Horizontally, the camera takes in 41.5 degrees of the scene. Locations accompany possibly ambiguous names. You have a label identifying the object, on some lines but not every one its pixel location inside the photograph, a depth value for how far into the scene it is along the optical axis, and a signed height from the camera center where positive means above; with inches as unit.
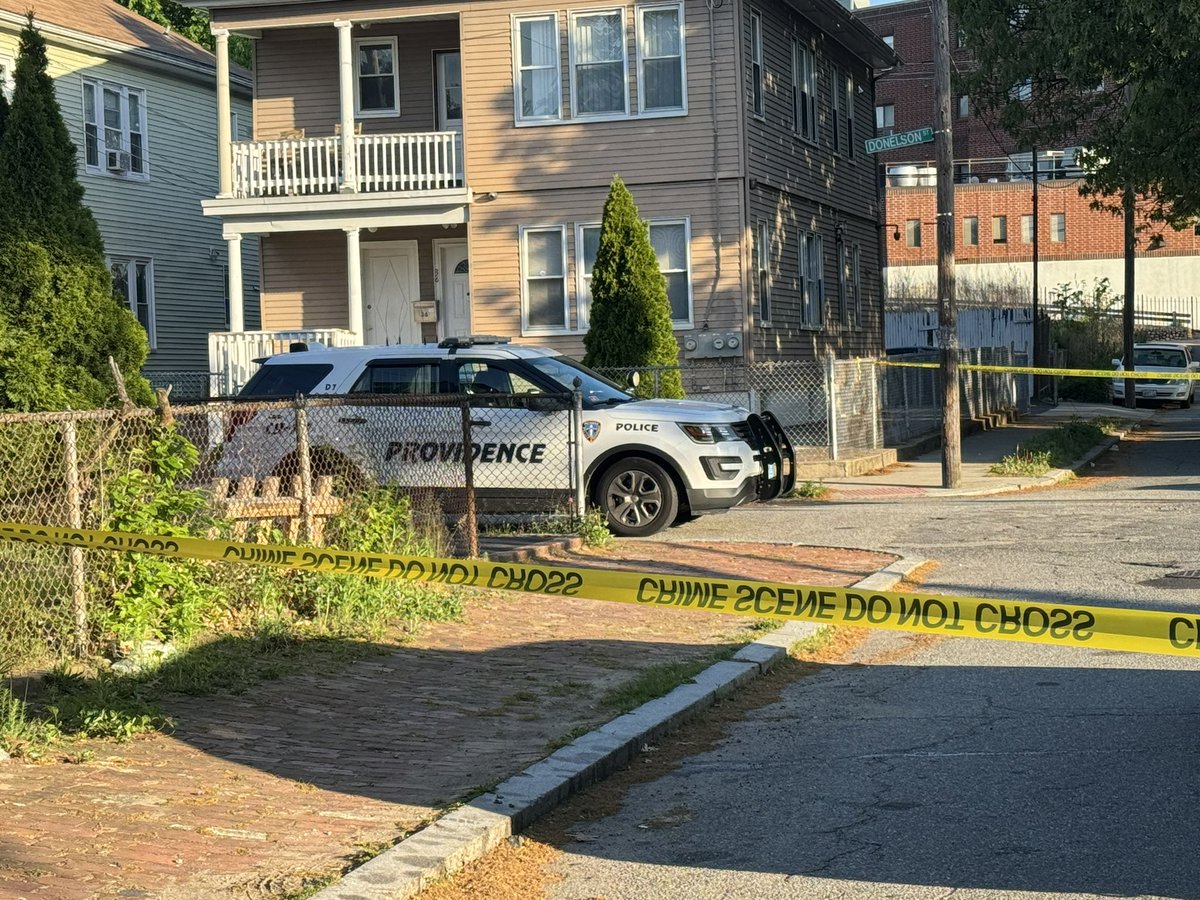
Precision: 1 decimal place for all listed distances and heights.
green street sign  754.8 +109.5
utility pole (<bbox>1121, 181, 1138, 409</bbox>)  1483.8 +40.6
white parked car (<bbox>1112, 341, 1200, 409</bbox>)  1632.6 -12.2
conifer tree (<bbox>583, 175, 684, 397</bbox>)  893.2 +37.7
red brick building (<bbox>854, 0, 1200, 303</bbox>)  2689.5 +216.7
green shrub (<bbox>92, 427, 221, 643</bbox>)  336.5 -39.6
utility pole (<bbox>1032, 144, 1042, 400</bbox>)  1743.4 +16.4
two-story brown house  1030.4 +138.4
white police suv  564.7 -22.7
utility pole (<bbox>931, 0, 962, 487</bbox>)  757.9 +50.0
